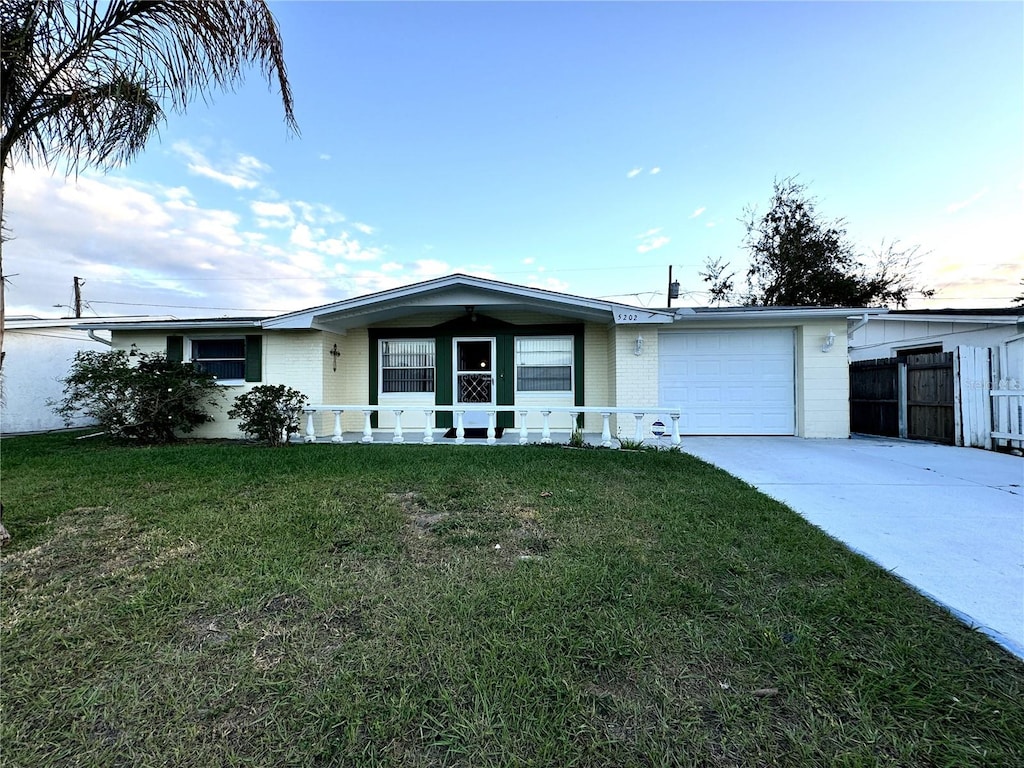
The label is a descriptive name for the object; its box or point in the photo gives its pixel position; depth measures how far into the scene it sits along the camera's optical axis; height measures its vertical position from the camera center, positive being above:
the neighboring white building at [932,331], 10.78 +1.49
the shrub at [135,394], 8.48 -0.05
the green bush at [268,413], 8.30 -0.43
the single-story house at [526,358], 8.84 +0.69
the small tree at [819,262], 19.56 +5.65
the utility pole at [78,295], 21.80 +4.97
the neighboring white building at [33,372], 12.05 +0.62
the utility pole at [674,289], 13.96 +3.17
